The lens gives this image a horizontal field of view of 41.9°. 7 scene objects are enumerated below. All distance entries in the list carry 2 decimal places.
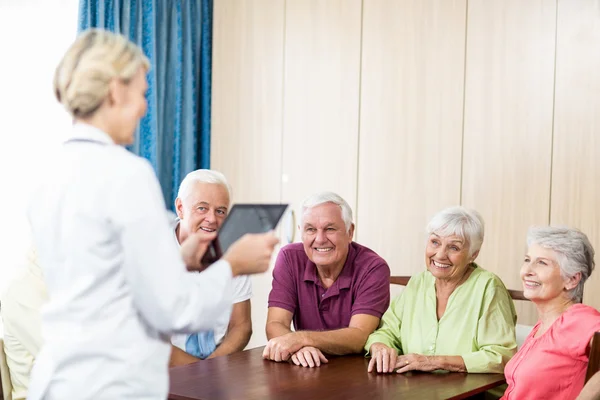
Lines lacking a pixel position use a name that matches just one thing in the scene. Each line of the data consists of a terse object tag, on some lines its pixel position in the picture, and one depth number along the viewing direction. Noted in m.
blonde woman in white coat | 1.32
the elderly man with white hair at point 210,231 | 2.77
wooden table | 2.03
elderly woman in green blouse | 2.36
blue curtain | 4.31
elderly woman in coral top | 2.11
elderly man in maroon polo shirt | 2.76
